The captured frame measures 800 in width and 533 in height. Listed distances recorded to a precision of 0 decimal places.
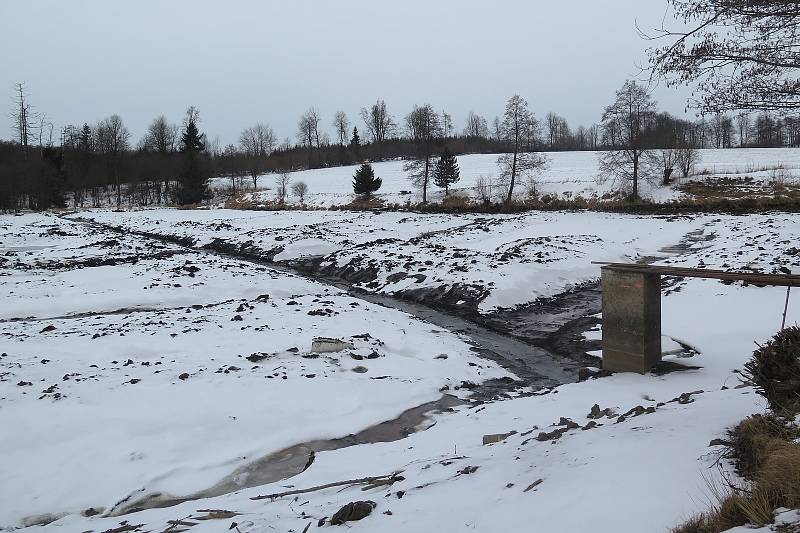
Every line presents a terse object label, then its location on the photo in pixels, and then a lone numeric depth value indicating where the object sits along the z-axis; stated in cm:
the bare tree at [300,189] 5784
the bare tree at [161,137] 9259
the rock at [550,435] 496
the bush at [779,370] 409
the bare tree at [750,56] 604
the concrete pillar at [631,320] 743
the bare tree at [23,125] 6781
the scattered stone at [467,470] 458
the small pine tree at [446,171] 4909
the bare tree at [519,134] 4406
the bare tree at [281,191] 5876
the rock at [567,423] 540
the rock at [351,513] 382
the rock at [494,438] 557
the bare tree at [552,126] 11929
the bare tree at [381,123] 9756
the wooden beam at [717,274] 560
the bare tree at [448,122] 8853
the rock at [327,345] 932
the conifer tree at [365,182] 5250
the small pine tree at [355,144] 9849
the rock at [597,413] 580
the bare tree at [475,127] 12838
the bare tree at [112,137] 8881
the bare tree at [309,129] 11106
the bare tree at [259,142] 10240
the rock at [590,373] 783
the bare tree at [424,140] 4809
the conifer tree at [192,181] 6457
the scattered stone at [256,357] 879
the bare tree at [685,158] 4597
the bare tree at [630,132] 4041
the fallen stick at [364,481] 475
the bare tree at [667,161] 4453
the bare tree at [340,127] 11288
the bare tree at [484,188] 4771
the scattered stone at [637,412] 521
